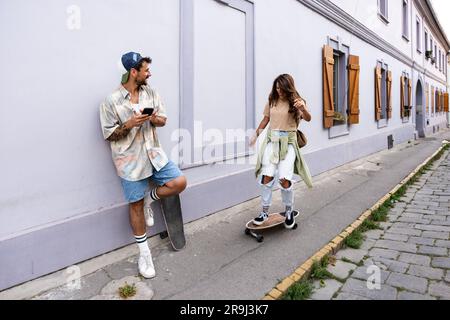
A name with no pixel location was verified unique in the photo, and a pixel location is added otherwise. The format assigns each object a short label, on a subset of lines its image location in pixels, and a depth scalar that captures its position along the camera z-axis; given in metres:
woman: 3.79
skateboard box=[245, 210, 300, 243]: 3.84
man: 3.01
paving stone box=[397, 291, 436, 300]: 2.69
